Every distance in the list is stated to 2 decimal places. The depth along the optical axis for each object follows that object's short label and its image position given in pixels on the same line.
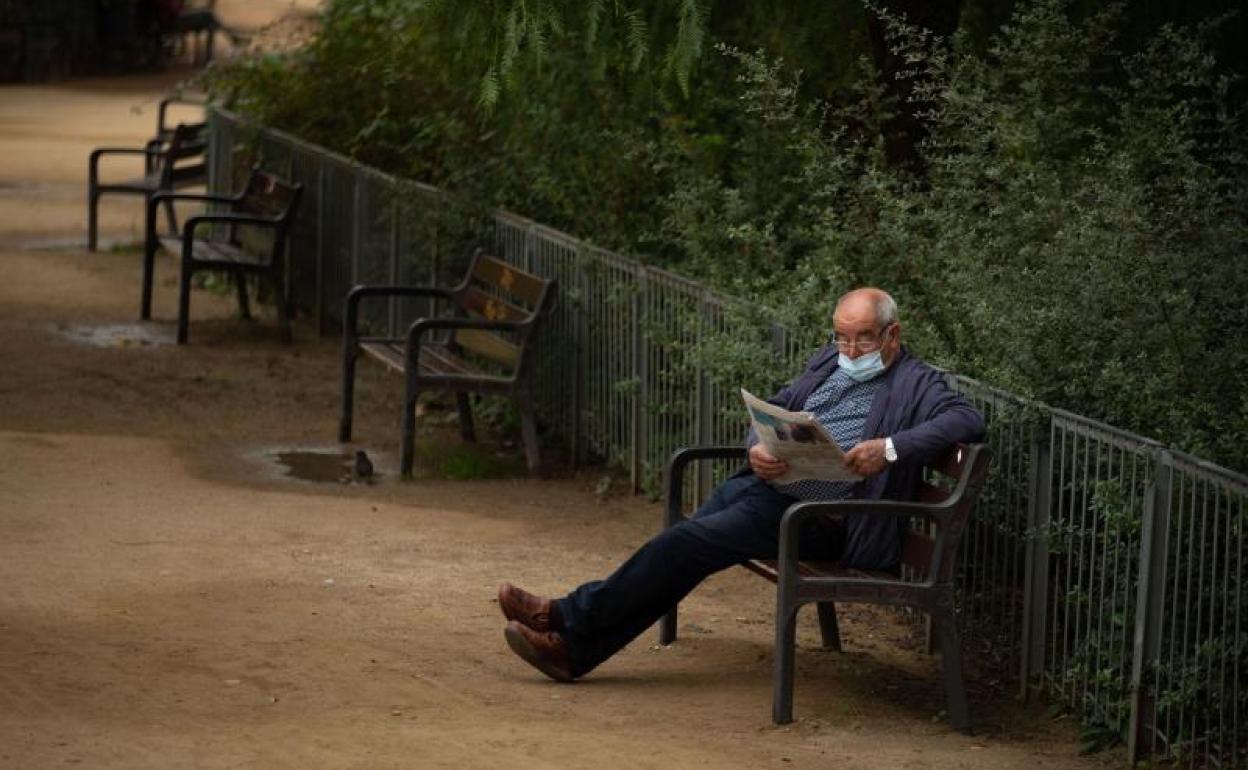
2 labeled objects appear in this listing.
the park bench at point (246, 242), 16.12
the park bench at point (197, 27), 46.03
